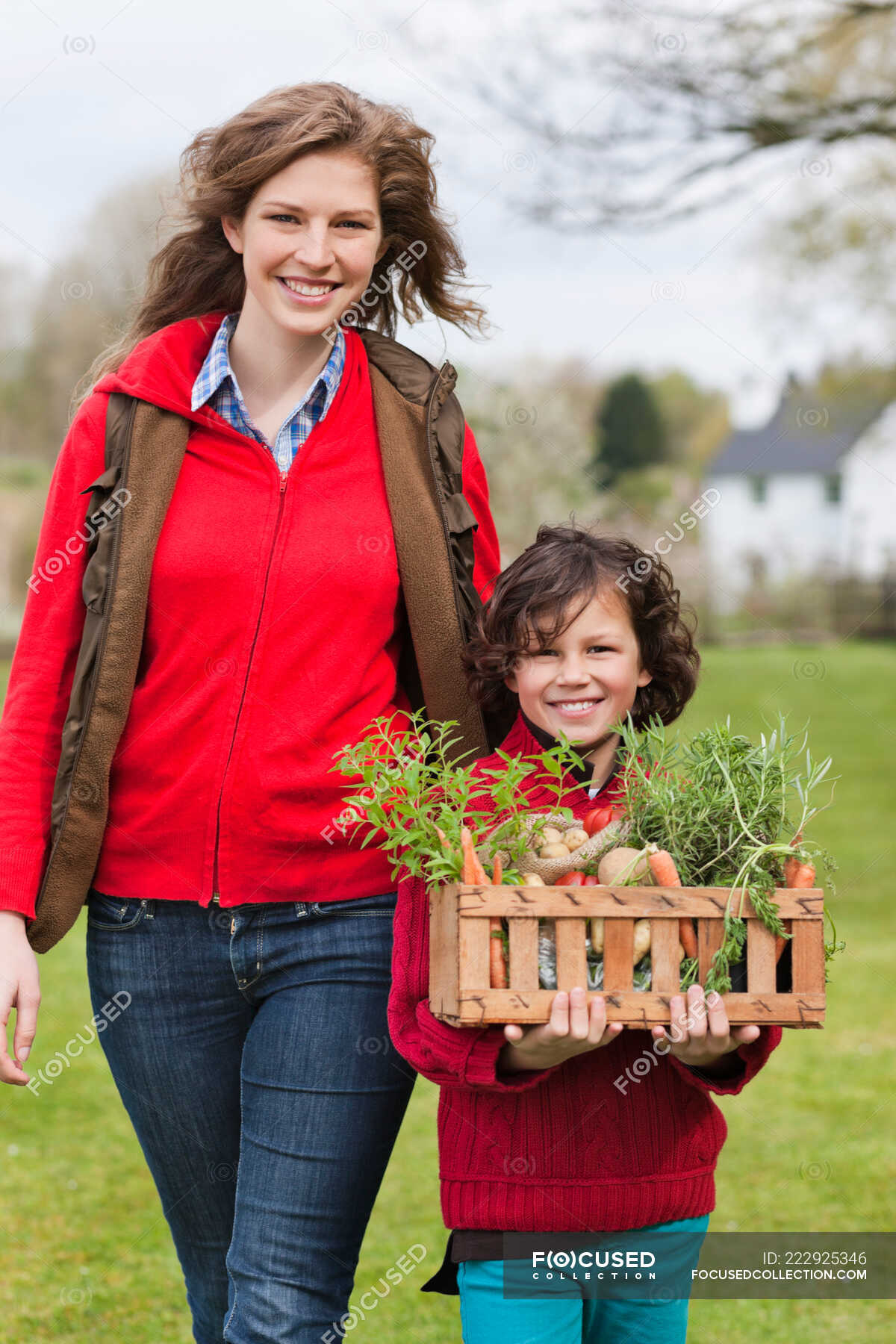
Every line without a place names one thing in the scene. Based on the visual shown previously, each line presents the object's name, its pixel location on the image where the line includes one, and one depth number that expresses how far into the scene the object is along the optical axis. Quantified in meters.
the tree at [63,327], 17.64
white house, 15.24
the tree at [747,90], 8.34
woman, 2.49
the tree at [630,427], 34.09
